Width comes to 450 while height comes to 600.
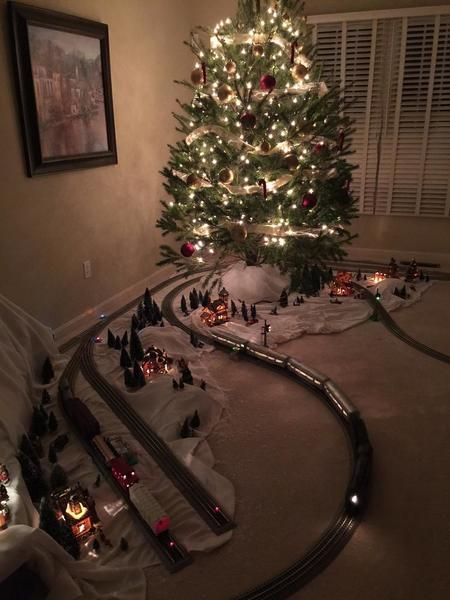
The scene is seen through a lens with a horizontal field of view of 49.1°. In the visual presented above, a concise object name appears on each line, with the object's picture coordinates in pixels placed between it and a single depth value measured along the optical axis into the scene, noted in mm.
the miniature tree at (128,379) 2723
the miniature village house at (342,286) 4020
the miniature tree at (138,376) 2740
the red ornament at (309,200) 3213
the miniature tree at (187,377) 2732
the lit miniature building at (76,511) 1793
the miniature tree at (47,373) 2828
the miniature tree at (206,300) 3752
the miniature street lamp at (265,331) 3174
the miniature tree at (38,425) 2379
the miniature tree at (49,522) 1729
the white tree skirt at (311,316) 3385
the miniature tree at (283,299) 3811
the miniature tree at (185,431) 2354
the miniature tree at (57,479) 1980
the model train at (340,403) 1951
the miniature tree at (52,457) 2166
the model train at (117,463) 1805
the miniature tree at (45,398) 2631
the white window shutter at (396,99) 4426
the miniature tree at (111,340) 3225
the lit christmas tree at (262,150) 3285
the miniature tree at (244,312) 3560
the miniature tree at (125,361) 2943
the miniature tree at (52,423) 2396
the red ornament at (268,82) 3027
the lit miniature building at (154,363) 2855
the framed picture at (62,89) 2912
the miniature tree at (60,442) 2268
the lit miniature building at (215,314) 3518
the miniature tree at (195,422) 2418
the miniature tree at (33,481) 1960
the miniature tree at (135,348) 3000
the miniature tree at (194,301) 3807
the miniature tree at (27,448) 2145
